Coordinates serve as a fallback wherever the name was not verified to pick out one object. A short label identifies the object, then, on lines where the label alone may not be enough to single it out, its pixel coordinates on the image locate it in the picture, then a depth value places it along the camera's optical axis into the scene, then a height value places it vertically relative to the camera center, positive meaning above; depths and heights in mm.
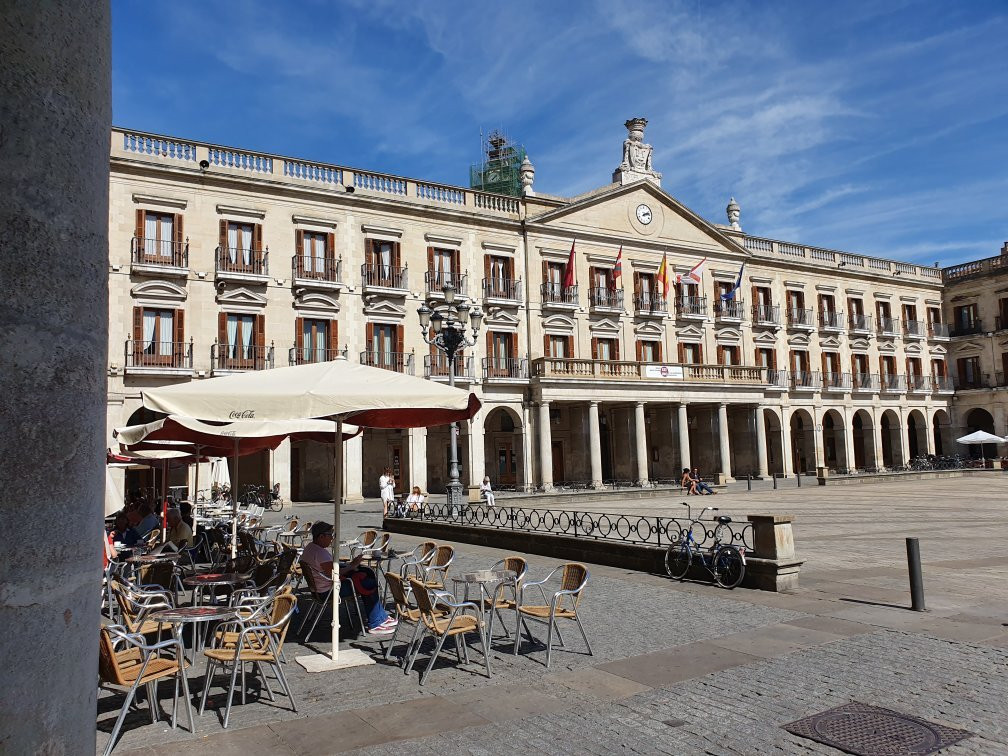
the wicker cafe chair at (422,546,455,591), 8781 -1497
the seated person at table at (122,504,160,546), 13016 -1351
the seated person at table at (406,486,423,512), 20877 -1609
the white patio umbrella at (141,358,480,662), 6691 +490
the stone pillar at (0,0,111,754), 1438 +172
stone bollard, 10016 -1677
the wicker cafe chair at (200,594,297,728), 5602 -1553
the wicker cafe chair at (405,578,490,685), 6422 -1597
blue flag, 39688 +7549
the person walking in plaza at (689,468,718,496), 31078 -2113
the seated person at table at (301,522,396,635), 7918 -1395
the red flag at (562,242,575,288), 35375 +7837
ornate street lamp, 19344 +2960
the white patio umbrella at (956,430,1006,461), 40794 -483
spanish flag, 37156 +8109
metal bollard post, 8508 -1704
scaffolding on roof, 55031 +20602
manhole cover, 4762 -2007
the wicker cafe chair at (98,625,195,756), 4980 -1539
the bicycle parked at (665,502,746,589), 10531 -1773
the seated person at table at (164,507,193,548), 11688 -1314
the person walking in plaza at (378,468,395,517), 21953 -1394
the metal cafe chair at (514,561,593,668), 6949 -1568
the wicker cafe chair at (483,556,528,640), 6984 -1352
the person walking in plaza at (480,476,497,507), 22453 -1522
